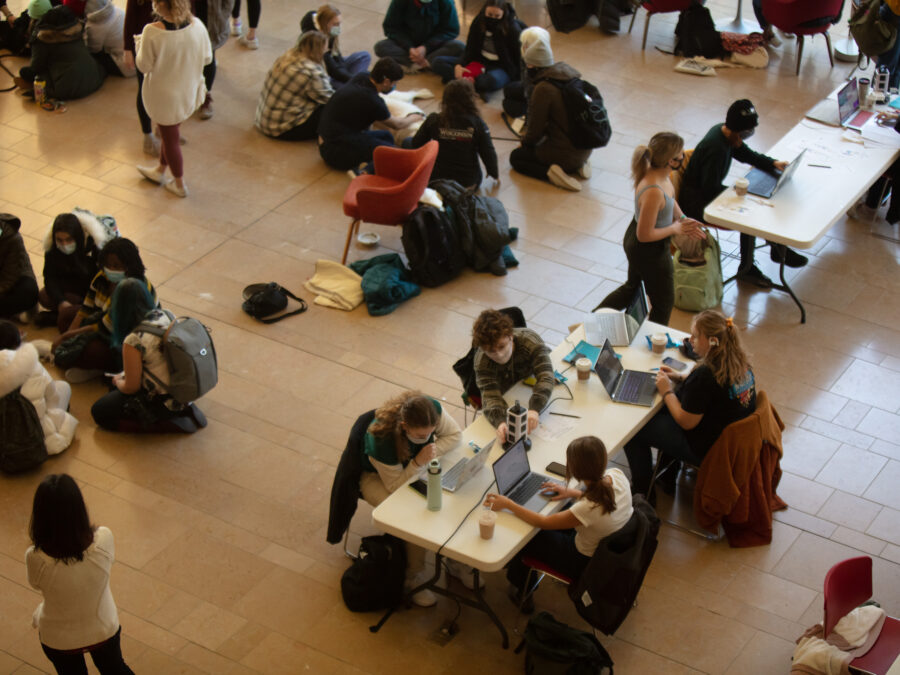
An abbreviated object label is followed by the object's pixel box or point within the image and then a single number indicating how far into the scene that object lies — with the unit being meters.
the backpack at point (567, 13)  10.89
